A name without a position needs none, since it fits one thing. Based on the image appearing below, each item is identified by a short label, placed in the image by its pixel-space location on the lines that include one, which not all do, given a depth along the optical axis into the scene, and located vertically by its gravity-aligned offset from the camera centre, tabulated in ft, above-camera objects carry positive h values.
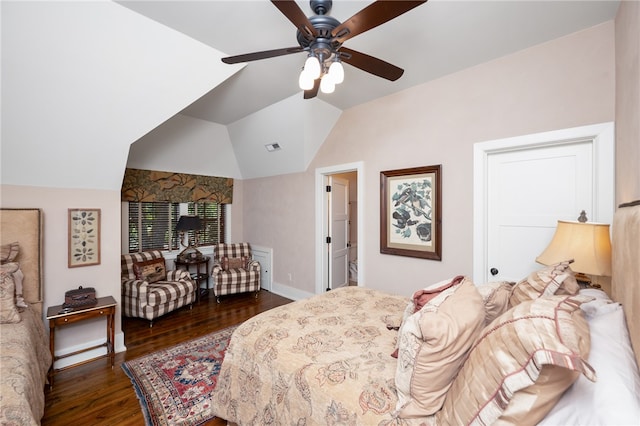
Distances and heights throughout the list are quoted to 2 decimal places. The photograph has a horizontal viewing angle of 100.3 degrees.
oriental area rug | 6.29 -4.66
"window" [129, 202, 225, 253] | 13.56 -0.55
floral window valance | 12.82 +1.42
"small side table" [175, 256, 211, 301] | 13.65 -2.62
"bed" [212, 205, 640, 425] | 2.49 -1.77
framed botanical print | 8.61 -0.76
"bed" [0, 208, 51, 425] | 4.32 -2.69
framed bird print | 9.07 +0.08
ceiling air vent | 13.38 +3.42
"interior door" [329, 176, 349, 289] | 13.61 -0.96
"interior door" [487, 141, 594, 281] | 6.86 +0.44
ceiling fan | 4.29 +3.31
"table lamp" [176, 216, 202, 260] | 13.78 -0.67
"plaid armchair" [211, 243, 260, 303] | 13.70 -3.01
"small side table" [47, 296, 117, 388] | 7.73 -3.13
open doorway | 11.51 -0.67
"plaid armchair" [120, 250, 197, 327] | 10.88 -3.16
